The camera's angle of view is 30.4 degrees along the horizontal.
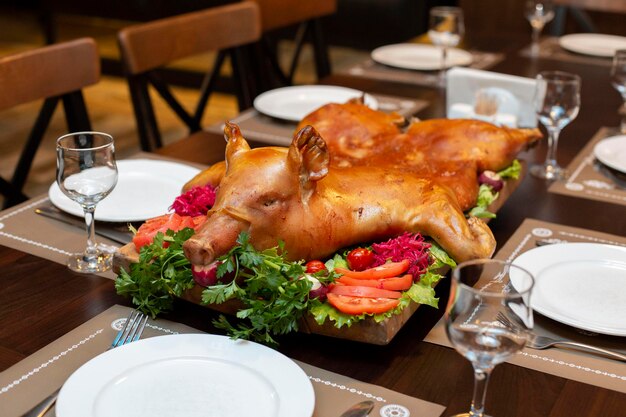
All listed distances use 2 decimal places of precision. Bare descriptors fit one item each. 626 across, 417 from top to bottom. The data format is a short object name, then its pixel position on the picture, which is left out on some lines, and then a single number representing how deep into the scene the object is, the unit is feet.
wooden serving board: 4.48
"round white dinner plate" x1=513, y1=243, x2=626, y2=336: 4.70
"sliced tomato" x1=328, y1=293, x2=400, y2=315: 4.49
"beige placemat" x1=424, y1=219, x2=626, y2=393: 4.45
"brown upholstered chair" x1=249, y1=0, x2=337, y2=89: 10.09
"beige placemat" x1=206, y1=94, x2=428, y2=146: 7.03
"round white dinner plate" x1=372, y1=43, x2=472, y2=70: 8.92
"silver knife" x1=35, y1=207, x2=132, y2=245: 5.43
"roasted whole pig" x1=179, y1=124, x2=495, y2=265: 4.61
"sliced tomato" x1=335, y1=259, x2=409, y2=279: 4.67
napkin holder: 6.88
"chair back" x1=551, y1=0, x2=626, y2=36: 12.17
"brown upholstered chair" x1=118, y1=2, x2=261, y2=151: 7.84
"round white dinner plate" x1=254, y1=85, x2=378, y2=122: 7.68
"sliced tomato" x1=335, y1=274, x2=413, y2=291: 4.63
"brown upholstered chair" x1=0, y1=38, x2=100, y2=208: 6.91
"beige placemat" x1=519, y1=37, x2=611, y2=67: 9.55
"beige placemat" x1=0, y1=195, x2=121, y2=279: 5.32
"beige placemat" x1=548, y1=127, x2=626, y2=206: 6.22
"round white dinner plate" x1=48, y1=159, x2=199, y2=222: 5.59
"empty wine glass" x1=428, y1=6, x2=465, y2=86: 8.43
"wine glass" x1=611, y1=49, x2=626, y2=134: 7.05
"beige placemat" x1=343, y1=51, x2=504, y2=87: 8.57
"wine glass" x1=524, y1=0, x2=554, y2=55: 9.50
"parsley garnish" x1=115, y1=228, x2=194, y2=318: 4.67
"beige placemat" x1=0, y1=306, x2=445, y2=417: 4.23
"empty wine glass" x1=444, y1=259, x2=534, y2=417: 3.84
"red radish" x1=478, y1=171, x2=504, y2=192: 5.76
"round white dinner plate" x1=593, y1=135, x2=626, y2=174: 6.53
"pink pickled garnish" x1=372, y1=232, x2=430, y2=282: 4.75
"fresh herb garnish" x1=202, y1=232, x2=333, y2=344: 4.47
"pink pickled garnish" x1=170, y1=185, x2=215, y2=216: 5.14
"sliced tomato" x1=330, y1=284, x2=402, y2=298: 4.57
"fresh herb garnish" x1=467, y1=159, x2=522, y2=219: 5.52
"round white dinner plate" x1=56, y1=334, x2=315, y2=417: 4.08
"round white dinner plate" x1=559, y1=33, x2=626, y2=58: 9.73
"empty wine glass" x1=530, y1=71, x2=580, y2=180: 6.34
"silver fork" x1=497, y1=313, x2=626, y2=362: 4.55
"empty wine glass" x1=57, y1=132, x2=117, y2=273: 4.99
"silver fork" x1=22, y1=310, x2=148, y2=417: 4.19
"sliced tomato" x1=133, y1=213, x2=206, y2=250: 4.95
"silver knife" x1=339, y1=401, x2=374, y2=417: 4.16
